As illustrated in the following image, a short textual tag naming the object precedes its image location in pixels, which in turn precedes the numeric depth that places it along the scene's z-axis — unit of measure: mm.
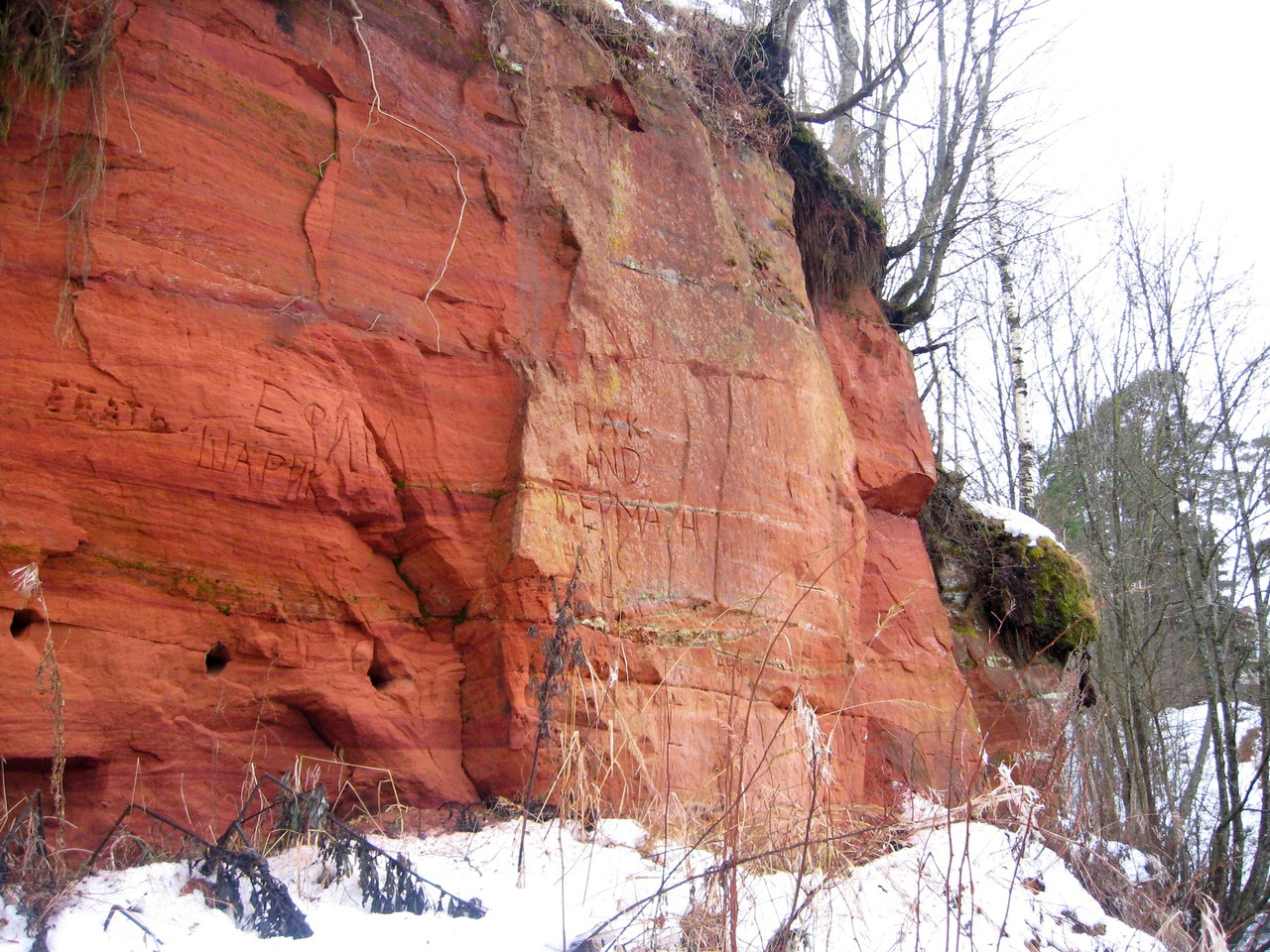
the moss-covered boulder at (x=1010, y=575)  9047
